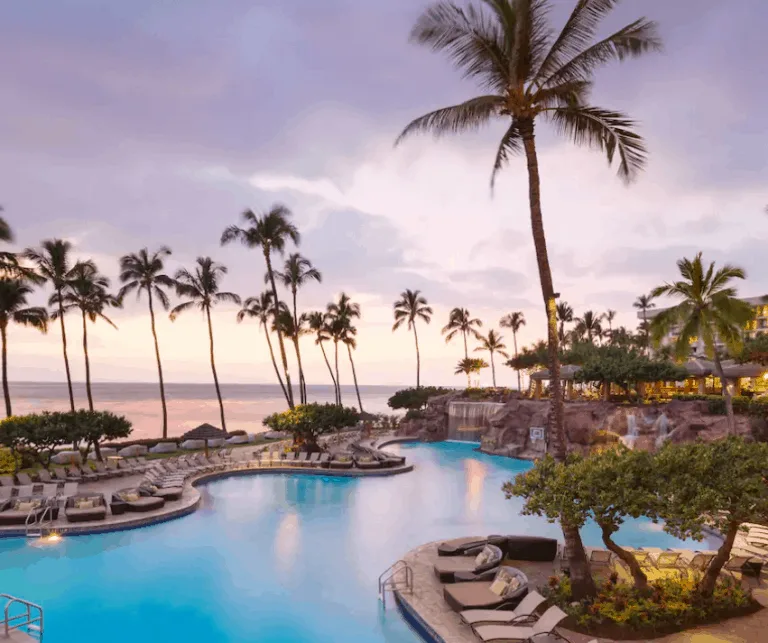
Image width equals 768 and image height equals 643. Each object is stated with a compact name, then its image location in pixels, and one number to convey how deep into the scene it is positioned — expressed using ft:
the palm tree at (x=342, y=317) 174.09
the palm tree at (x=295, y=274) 139.44
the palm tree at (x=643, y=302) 312.50
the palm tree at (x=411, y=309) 200.44
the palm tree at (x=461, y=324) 223.10
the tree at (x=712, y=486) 29.58
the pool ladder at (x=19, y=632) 28.84
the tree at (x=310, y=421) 105.40
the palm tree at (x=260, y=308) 160.56
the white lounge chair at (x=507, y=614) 32.58
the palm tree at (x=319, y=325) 174.60
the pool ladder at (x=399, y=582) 40.52
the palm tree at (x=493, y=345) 242.58
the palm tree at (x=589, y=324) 259.39
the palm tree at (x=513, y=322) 259.19
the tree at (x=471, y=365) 224.37
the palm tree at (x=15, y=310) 97.91
